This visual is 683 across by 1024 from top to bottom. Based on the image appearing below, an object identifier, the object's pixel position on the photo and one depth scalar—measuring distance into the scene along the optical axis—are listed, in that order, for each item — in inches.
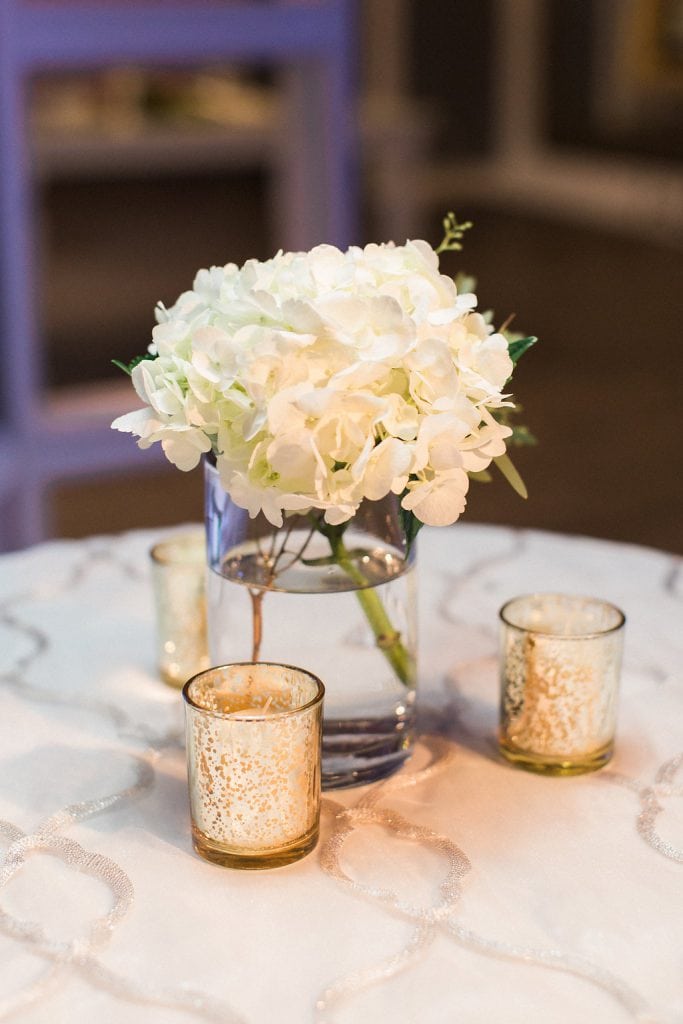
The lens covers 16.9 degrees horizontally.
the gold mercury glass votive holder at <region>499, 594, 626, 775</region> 41.8
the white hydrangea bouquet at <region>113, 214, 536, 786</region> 38.0
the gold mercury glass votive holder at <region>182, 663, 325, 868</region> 38.2
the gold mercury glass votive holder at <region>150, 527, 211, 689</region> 45.7
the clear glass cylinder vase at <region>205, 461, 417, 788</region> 41.6
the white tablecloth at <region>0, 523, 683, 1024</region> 36.3
